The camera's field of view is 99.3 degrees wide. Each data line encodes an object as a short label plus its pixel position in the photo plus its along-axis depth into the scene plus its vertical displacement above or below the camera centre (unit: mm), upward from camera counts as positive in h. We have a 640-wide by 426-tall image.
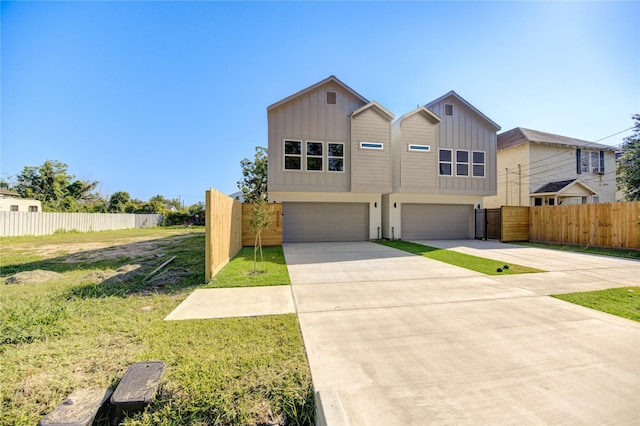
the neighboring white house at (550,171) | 17656 +3275
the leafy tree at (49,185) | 25797 +3178
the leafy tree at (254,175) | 22703 +3682
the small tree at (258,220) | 7027 -56
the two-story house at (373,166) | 12781 +2623
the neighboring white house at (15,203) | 20562 +1112
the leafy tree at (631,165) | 14805 +3045
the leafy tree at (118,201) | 31262 +1977
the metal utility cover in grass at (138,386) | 2195 -1439
